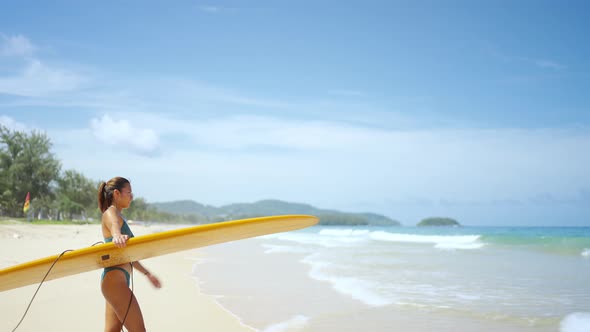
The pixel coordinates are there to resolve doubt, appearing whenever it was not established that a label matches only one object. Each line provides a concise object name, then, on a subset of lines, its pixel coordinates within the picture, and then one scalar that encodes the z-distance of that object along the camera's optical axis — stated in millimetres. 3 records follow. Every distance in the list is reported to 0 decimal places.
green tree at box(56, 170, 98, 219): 47625
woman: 2668
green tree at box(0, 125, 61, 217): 43312
